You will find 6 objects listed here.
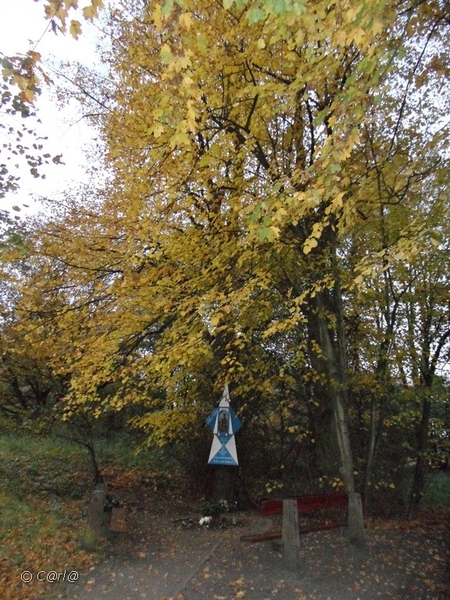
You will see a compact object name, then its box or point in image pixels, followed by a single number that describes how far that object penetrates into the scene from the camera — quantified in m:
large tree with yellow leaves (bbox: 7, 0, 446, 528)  6.79
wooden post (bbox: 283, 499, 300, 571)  5.41
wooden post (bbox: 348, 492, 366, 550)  6.04
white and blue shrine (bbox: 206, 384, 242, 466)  7.47
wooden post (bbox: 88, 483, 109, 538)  6.18
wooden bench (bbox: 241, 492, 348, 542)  5.59
